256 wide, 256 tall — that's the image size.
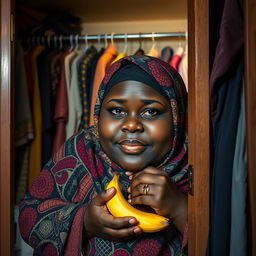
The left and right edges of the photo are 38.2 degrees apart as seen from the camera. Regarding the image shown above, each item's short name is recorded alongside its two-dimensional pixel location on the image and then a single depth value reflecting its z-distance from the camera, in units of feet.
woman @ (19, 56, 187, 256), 3.34
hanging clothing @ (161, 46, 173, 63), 6.00
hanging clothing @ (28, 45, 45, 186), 5.70
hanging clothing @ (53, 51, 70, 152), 5.65
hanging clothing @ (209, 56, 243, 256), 2.62
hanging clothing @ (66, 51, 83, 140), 5.66
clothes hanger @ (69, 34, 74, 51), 6.06
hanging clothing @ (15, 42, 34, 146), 5.49
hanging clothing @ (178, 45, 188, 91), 5.68
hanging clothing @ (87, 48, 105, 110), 5.71
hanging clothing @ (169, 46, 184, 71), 5.78
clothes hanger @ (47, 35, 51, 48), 6.11
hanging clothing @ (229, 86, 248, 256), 2.54
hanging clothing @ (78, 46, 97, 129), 5.66
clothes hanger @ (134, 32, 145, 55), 5.89
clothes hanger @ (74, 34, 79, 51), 6.09
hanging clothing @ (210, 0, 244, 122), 2.62
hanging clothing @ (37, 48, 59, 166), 5.73
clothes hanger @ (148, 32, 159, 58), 5.88
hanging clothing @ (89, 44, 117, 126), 5.48
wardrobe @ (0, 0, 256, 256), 2.49
